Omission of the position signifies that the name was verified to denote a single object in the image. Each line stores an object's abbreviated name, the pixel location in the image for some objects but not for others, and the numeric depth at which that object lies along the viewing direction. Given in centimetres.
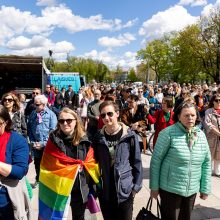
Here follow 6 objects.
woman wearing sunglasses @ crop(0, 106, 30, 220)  175
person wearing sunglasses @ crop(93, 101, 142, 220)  208
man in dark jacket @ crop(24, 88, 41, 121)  502
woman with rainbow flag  209
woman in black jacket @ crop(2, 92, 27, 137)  347
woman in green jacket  212
